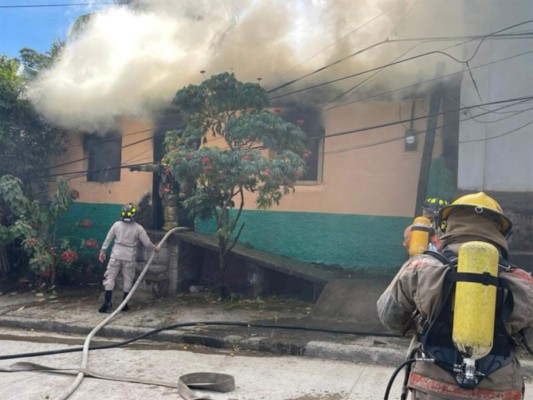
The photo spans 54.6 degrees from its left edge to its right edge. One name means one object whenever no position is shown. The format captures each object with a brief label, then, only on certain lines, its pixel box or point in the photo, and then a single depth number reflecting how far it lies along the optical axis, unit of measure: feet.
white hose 14.99
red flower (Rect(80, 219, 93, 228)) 32.40
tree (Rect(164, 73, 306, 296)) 23.63
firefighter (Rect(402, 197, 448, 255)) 20.83
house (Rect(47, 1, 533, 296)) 24.76
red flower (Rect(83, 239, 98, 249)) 31.53
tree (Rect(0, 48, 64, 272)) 33.01
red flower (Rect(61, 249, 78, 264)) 30.25
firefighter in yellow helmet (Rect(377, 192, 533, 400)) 7.39
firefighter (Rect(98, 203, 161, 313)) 26.21
